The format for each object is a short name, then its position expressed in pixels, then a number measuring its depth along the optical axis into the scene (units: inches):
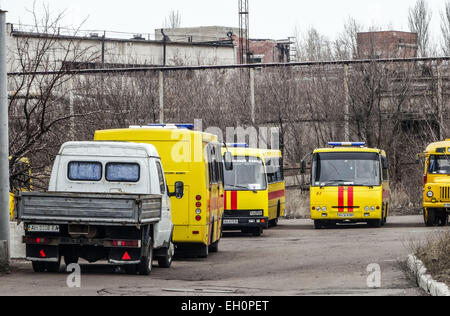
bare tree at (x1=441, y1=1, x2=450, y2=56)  2613.2
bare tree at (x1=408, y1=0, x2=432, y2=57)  3095.5
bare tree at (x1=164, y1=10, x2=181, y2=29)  4146.2
